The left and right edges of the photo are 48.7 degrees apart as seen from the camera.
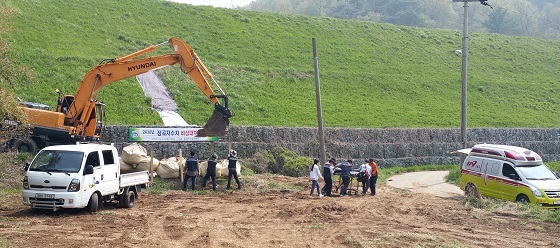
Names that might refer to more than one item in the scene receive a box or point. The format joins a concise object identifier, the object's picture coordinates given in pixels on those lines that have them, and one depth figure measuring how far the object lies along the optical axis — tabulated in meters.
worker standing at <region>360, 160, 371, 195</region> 25.00
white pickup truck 16.36
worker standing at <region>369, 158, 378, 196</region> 25.16
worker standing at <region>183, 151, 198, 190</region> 23.61
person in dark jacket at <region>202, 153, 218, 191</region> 23.89
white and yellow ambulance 21.89
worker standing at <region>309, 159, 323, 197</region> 23.53
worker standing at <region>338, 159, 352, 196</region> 24.38
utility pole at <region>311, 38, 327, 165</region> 27.77
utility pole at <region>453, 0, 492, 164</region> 29.23
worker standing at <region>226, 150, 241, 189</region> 24.20
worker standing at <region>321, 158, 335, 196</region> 23.81
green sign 26.45
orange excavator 23.75
